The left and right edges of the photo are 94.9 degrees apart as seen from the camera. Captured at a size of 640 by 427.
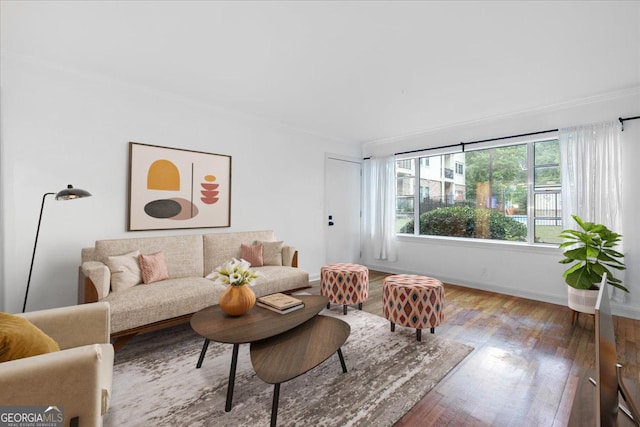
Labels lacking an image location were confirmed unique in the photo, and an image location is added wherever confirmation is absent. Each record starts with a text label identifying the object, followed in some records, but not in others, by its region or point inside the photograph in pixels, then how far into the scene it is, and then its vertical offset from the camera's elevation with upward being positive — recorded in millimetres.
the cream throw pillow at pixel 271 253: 3830 -435
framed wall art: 3271 +373
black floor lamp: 2324 +192
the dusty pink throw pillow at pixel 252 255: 3705 -447
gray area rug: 1700 -1124
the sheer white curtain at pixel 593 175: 3330 +555
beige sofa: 2410 -628
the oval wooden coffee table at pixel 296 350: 1559 -790
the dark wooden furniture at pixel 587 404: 846 -579
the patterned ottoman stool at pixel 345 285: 3279 -732
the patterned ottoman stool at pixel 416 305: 2623 -759
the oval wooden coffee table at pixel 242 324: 1793 -712
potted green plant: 2963 -445
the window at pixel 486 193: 3973 +437
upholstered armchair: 1059 -623
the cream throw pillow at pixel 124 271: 2654 -493
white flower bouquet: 2117 -405
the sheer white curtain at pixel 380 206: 5438 +272
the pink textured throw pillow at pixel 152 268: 2877 -492
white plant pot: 2930 -781
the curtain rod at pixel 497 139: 3287 +1195
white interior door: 5312 +227
